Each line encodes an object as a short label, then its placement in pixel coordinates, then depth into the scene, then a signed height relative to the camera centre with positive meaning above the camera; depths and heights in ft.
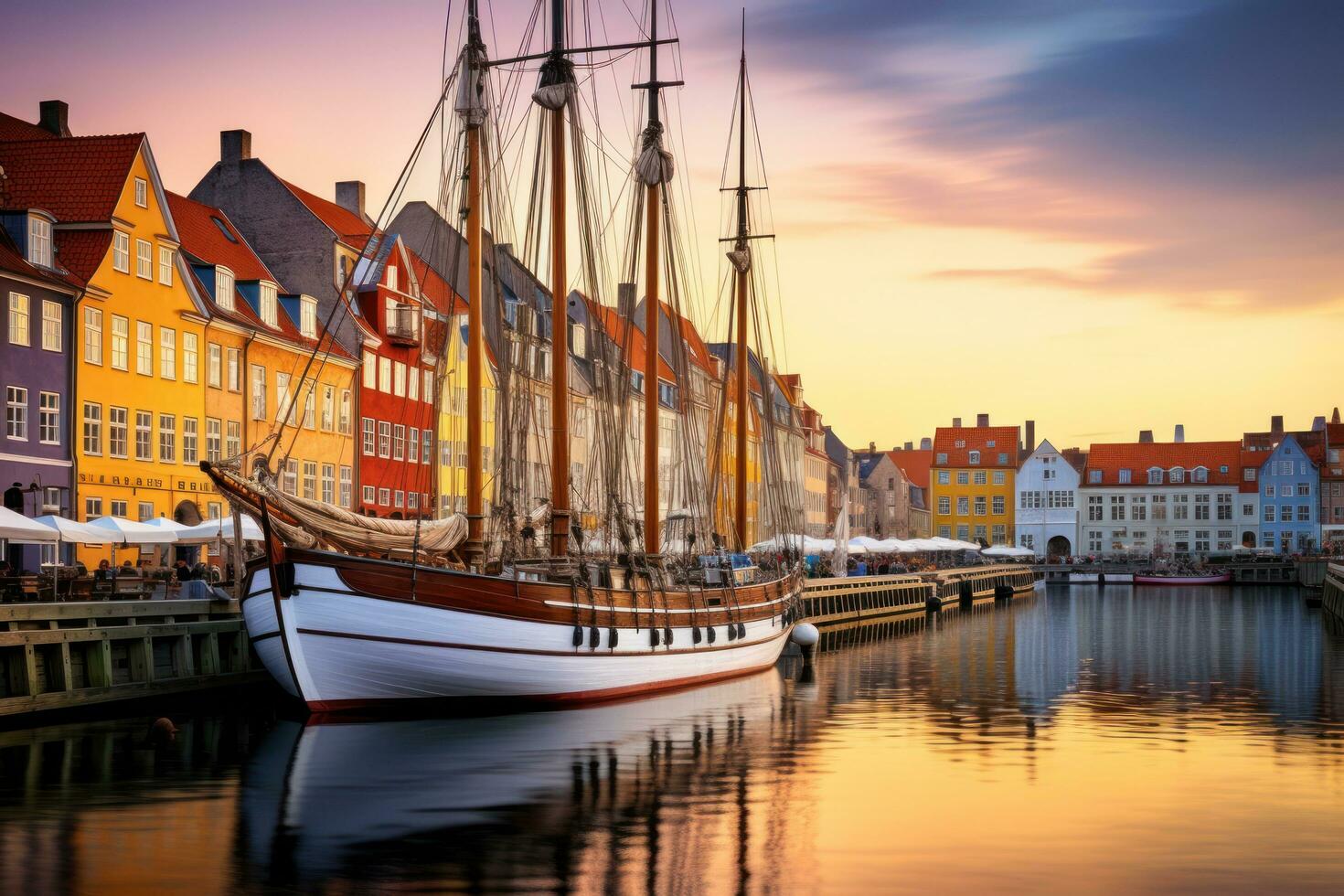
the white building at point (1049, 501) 527.40 +1.91
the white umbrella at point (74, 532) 111.55 -1.31
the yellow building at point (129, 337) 163.84 +19.12
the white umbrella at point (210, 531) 128.06 -1.54
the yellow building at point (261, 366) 189.57 +18.46
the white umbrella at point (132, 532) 122.11 -1.52
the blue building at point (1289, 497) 498.69 +2.44
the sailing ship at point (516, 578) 90.63 -4.31
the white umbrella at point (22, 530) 99.40 -1.03
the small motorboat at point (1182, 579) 431.02 -19.76
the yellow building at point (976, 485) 543.39 +7.57
